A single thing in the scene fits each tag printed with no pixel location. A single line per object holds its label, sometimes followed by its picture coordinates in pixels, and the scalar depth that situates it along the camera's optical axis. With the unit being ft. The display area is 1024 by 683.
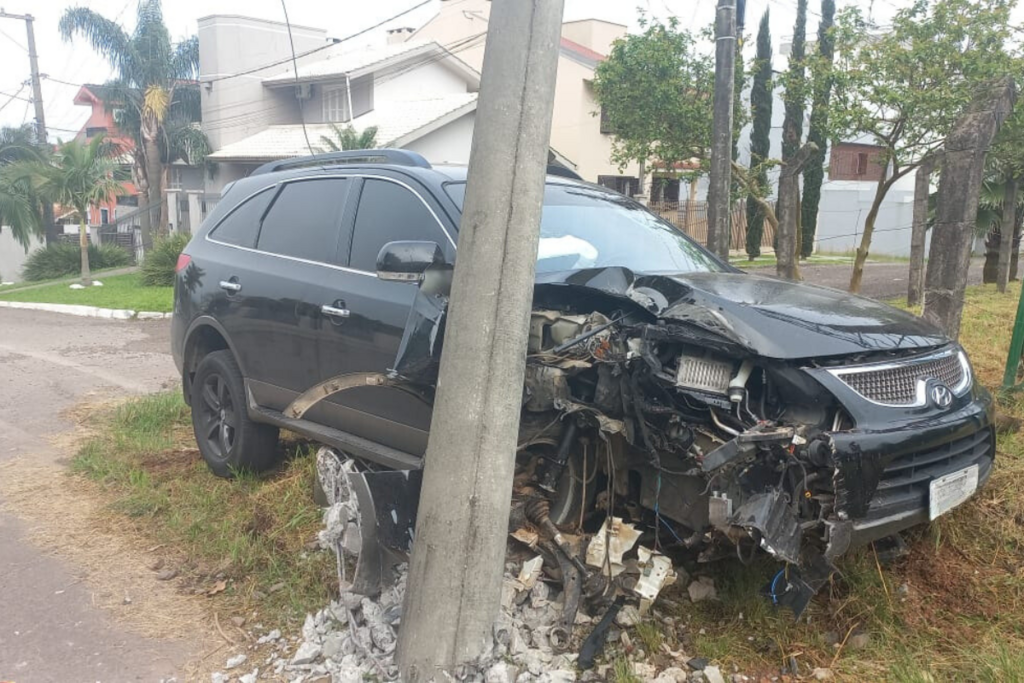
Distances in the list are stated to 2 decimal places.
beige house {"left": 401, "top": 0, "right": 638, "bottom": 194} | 93.97
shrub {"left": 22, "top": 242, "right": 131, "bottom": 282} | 83.71
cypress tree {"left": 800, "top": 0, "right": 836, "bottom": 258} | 44.27
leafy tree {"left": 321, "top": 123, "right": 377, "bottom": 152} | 70.08
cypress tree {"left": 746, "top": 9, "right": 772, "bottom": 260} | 87.81
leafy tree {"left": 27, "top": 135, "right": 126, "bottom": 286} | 66.69
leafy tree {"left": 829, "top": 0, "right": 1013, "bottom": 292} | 37.91
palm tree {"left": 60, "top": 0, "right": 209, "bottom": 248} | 97.76
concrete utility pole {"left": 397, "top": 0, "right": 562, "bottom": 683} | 10.21
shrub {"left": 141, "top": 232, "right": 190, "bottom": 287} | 64.64
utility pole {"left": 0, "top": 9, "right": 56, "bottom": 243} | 94.77
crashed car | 10.50
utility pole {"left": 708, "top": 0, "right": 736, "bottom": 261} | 28.78
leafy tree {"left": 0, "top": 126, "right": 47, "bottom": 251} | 79.56
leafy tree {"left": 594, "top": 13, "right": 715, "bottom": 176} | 55.67
